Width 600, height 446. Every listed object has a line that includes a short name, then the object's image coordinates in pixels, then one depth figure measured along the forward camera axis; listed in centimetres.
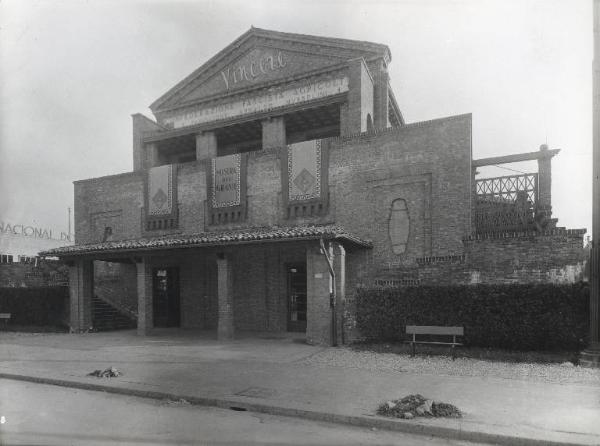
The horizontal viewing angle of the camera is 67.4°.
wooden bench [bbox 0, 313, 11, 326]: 1875
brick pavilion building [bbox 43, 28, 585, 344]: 1281
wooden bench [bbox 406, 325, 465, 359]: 1027
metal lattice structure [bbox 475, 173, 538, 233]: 1393
